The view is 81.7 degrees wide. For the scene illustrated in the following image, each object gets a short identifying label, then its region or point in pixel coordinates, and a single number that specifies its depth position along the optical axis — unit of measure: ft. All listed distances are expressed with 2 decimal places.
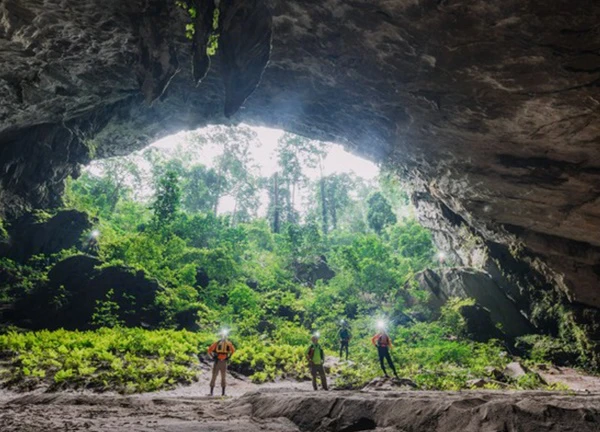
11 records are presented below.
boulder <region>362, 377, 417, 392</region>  31.81
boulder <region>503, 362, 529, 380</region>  36.84
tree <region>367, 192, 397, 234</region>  122.72
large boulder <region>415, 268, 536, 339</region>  60.29
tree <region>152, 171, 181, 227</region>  81.05
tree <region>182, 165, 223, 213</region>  146.10
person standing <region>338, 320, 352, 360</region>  49.62
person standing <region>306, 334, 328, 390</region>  30.99
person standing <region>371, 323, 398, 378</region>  34.91
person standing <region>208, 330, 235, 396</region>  31.60
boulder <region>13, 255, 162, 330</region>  50.75
